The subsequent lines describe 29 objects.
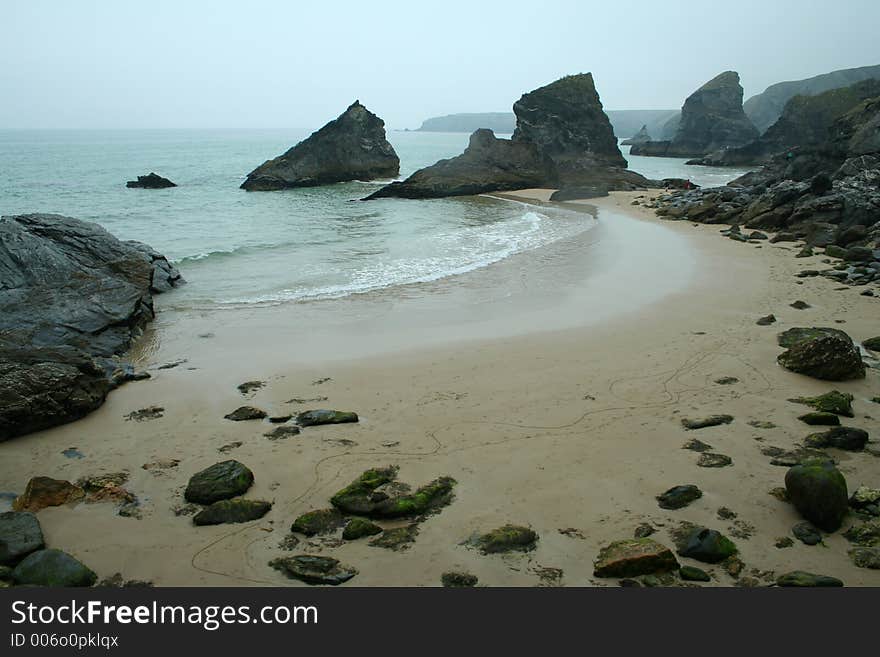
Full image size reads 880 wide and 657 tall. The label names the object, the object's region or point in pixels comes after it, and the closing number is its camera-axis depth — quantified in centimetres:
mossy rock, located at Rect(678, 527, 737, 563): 445
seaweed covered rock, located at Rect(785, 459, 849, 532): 480
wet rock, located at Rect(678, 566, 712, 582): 423
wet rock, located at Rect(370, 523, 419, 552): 475
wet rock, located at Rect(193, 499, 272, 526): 512
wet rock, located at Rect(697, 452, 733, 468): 594
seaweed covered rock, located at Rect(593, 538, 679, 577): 428
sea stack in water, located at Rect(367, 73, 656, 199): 4356
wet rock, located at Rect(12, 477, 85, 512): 535
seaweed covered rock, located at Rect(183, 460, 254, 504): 548
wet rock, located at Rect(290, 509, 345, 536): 498
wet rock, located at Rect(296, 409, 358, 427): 714
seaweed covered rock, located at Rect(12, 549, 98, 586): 423
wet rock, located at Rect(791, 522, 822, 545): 466
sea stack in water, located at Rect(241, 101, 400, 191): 5156
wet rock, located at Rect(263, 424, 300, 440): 679
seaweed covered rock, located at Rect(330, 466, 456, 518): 521
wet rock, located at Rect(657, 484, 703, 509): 526
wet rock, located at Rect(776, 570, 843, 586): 404
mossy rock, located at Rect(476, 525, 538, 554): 466
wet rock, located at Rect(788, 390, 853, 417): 698
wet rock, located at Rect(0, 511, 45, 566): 454
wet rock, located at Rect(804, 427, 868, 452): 616
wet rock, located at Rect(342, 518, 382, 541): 488
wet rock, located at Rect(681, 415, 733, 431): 682
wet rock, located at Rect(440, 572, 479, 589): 425
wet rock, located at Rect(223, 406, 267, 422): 733
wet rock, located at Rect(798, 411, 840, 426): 669
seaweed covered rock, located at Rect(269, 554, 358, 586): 429
